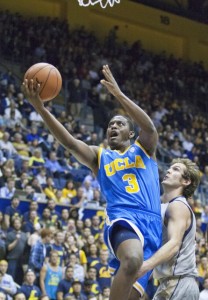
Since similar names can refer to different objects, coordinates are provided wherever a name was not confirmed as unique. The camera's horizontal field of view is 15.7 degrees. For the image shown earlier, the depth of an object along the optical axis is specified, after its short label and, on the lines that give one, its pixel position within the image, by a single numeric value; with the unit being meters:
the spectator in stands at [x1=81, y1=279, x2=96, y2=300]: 12.21
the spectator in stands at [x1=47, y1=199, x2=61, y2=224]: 13.21
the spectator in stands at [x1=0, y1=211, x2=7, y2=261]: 11.73
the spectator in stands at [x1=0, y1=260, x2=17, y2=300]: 11.16
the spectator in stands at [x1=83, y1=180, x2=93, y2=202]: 15.09
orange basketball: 5.96
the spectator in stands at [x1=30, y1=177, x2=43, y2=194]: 13.89
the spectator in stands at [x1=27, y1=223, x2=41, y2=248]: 12.00
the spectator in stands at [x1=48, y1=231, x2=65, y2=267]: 12.27
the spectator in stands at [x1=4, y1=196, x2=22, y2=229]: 12.20
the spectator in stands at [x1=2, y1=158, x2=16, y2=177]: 13.64
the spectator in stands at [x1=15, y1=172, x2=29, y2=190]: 13.73
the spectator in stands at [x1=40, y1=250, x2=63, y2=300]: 11.79
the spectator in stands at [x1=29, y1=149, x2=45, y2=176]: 14.58
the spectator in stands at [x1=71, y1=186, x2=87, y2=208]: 14.55
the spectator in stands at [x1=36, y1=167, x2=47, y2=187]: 14.39
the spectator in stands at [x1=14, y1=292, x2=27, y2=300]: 10.62
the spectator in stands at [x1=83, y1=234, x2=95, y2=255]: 13.02
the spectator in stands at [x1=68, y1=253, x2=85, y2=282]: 12.27
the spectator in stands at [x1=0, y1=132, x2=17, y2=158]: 14.50
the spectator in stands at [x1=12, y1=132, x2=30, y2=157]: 14.95
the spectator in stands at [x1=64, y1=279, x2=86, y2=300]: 11.88
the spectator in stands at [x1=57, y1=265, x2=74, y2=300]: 11.91
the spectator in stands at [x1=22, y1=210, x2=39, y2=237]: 12.29
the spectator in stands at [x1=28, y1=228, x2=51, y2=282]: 11.85
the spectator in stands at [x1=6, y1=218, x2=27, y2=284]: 11.85
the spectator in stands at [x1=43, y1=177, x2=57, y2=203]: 14.20
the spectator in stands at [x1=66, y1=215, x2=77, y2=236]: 13.11
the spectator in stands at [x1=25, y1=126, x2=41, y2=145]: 15.62
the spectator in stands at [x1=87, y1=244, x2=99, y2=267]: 12.88
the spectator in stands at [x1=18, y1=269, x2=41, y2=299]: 11.29
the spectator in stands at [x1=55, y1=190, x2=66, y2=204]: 14.27
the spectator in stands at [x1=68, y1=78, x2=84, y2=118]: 19.50
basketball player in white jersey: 5.70
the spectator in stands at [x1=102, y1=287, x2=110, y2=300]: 12.17
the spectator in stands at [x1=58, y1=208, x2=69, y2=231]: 13.32
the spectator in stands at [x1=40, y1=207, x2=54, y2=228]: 12.90
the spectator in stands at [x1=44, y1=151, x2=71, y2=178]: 15.14
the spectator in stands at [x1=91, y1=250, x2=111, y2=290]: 12.60
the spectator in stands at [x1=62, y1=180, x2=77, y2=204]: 14.64
